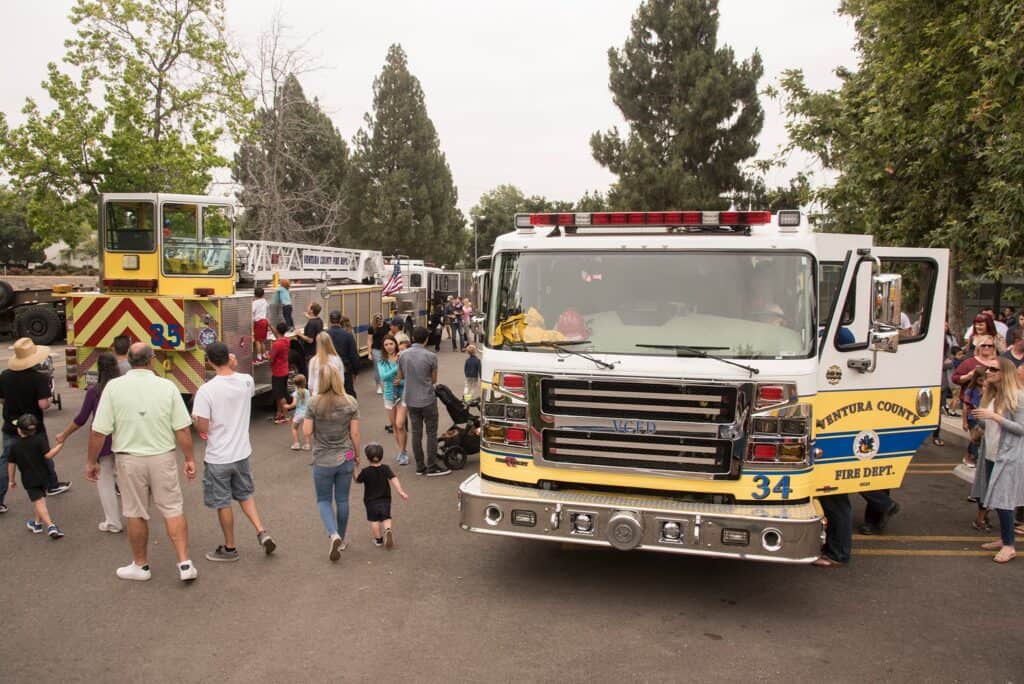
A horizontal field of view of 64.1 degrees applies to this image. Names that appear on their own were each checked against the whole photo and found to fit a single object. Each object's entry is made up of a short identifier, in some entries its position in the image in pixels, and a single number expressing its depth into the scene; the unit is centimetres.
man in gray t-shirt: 940
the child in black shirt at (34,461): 705
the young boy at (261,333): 1376
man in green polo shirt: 599
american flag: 2392
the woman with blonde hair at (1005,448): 665
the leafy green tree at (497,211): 7618
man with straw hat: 720
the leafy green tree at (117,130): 2241
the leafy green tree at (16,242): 5991
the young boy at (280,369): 1247
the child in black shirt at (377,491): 691
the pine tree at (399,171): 5462
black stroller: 1003
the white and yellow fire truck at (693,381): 545
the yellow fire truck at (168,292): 1172
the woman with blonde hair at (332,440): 667
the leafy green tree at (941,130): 1112
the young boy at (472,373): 1166
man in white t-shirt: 639
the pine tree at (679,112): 3712
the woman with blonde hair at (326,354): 684
